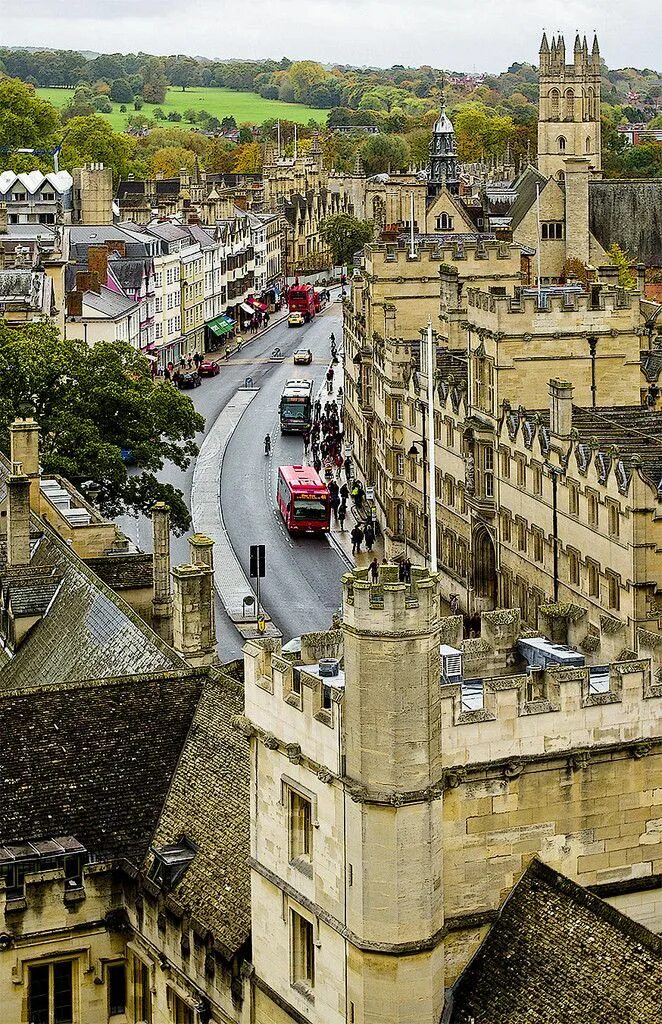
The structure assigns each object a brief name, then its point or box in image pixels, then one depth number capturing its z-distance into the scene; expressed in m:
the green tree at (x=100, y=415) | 79.62
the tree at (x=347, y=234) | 195.88
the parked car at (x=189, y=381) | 136.75
